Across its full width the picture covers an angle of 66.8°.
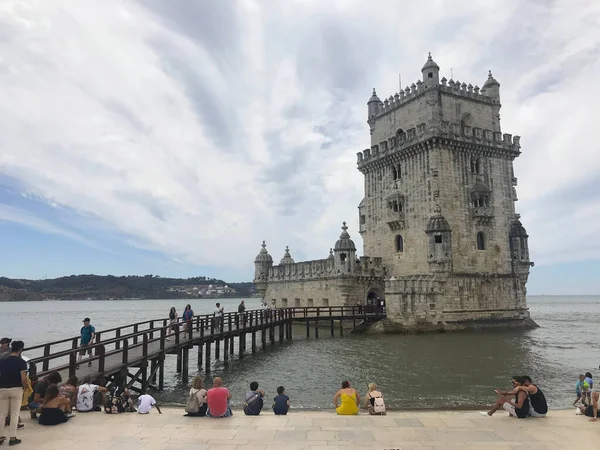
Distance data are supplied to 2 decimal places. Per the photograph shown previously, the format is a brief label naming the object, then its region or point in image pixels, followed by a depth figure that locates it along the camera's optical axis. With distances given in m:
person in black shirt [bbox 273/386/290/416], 10.98
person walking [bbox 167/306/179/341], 24.14
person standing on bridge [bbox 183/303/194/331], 22.92
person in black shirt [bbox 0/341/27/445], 7.81
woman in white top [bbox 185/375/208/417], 10.14
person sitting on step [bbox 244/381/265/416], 10.92
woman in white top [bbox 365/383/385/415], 10.85
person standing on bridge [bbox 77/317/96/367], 15.11
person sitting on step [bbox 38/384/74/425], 8.95
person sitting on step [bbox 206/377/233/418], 9.96
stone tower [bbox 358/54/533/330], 35.22
